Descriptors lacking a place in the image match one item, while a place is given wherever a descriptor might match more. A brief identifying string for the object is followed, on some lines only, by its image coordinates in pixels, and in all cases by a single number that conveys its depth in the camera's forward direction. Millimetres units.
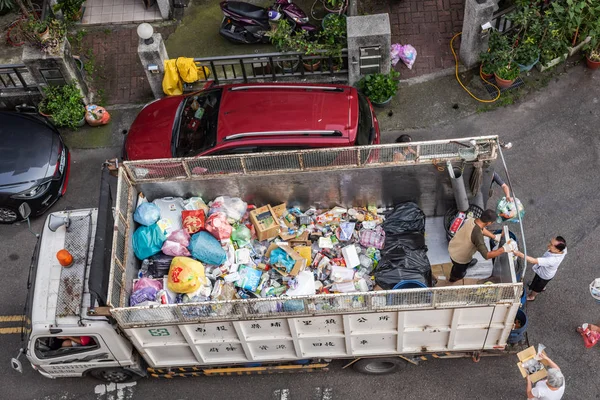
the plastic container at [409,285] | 8375
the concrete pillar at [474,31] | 11383
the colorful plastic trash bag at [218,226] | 9297
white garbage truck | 7879
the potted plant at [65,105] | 12250
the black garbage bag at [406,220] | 9398
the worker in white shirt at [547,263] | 8609
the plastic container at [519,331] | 8680
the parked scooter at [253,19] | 12789
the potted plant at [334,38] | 11859
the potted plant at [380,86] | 11820
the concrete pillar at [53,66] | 11805
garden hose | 12117
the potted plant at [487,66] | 11938
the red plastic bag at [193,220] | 9305
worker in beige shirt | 8180
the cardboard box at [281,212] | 9641
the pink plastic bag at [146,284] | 8695
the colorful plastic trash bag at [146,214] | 9141
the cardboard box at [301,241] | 9438
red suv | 9883
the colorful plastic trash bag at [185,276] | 8609
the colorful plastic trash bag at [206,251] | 9070
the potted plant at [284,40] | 11930
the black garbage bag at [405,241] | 9203
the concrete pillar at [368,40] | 11414
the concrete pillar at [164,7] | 13641
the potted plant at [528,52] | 11727
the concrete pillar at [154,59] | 11805
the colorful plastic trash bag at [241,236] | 9414
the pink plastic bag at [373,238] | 9359
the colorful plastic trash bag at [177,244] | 9086
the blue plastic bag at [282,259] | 9070
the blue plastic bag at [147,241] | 9000
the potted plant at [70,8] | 13435
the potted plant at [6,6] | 13561
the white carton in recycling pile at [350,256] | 9164
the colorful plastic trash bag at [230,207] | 9500
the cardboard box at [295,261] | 8992
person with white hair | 7906
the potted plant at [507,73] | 11812
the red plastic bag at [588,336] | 9141
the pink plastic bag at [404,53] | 12484
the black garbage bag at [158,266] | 9070
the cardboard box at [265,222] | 9406
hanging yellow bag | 12055
